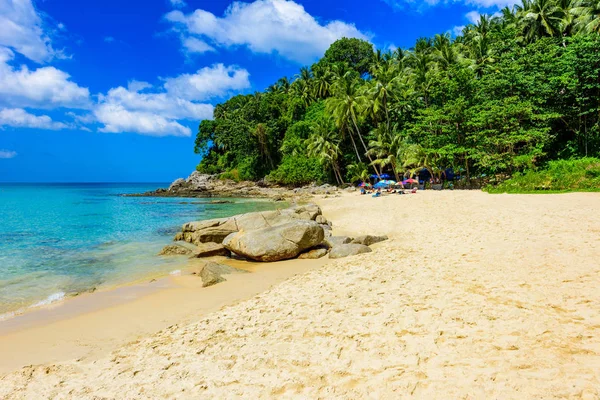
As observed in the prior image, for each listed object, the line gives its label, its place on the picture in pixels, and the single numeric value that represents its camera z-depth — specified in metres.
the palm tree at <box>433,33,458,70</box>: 45.12
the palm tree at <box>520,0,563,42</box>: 39.03
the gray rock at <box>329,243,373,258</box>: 11.17
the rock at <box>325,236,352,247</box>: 13.05
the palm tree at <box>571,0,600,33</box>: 34.22
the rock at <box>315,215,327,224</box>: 19.80
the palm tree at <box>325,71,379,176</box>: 46.88
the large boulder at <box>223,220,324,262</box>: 11.93
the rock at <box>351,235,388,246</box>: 12.82
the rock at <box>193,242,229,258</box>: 13.86
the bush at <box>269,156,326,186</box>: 58.31
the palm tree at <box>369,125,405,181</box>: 43.03
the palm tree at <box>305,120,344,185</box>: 52.00
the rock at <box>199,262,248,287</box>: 9.54
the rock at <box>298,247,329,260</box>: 11.83
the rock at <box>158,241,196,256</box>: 14.67
